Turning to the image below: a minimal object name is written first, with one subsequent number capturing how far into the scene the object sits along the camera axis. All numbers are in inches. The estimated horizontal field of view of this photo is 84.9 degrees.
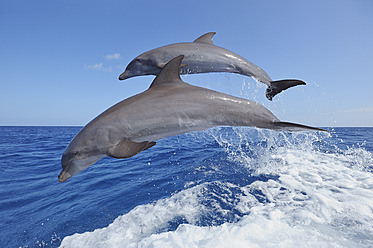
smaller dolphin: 126.4
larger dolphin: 90.4
